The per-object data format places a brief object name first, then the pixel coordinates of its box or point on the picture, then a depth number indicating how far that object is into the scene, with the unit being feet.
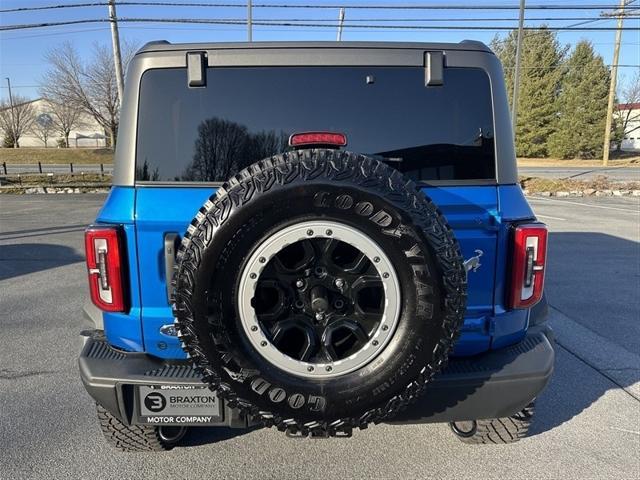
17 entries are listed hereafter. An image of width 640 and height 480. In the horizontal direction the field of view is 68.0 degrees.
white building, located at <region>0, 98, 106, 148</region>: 197.16
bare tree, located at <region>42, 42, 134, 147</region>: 89.10
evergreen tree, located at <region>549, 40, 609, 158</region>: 137.39
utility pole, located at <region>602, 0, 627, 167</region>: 108.58
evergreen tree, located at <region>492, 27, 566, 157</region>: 139.85
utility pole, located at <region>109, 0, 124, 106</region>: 57.93
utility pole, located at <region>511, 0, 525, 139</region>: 53.93
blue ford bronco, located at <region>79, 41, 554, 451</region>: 6.01
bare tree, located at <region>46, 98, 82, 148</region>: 156.95
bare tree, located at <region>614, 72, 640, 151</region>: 152.42
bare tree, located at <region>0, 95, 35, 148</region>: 168.96
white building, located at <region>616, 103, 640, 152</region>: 175.56
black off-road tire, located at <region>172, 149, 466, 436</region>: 5.91
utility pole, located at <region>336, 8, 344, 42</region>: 70.46
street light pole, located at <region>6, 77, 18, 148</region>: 168.55
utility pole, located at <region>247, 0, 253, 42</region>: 64.85
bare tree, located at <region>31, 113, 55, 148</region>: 195.21
